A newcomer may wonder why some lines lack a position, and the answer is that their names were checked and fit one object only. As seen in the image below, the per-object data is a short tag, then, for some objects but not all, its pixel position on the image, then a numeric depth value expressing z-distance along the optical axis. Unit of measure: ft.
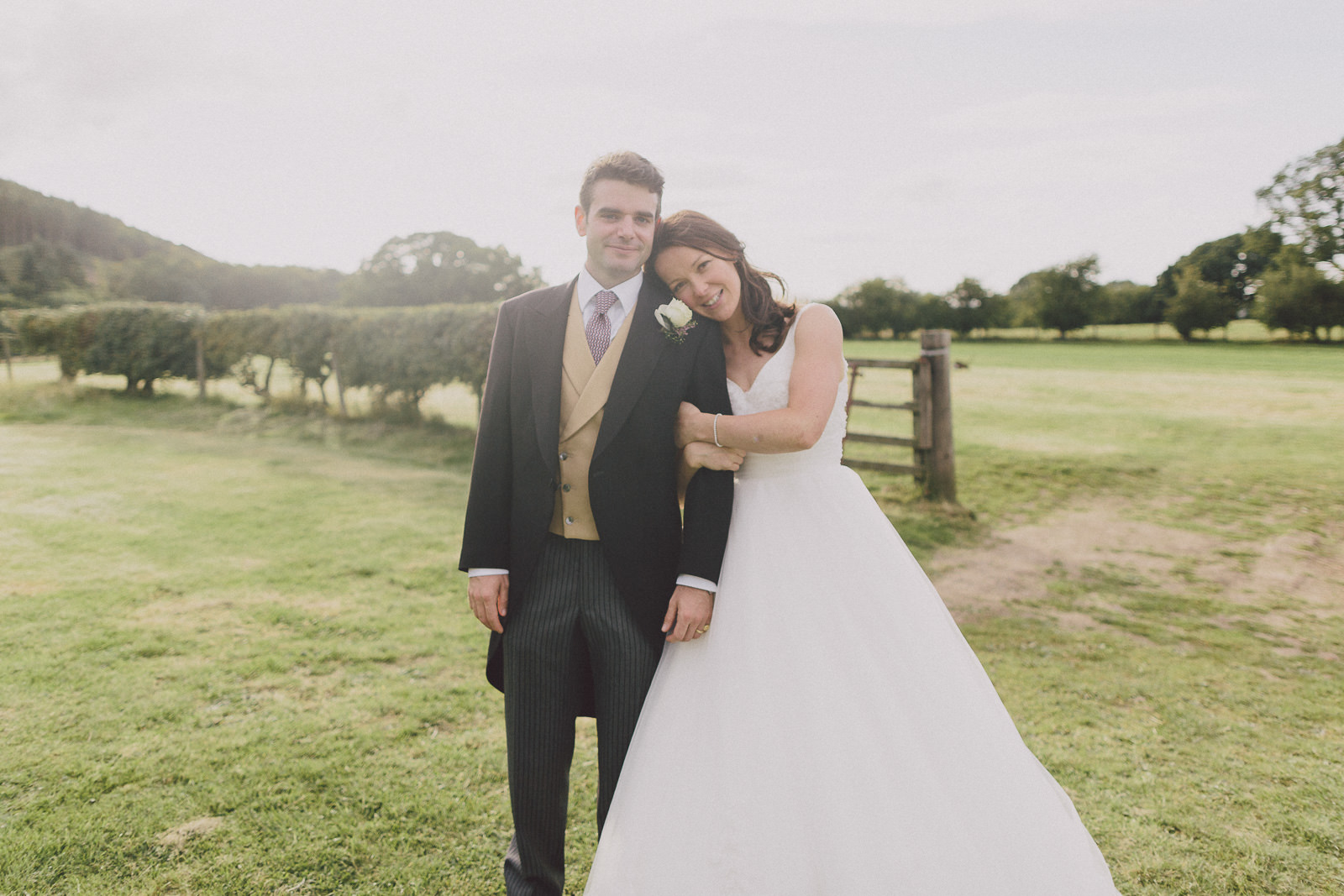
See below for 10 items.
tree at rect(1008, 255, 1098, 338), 233.14
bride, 6.45
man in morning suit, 7.38
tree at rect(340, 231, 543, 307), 162.50
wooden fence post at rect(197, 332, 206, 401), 54.74
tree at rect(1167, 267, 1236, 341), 144.15
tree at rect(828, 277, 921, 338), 225.15
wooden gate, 26.81
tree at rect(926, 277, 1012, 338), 242.58
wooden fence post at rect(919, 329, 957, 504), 26.73
